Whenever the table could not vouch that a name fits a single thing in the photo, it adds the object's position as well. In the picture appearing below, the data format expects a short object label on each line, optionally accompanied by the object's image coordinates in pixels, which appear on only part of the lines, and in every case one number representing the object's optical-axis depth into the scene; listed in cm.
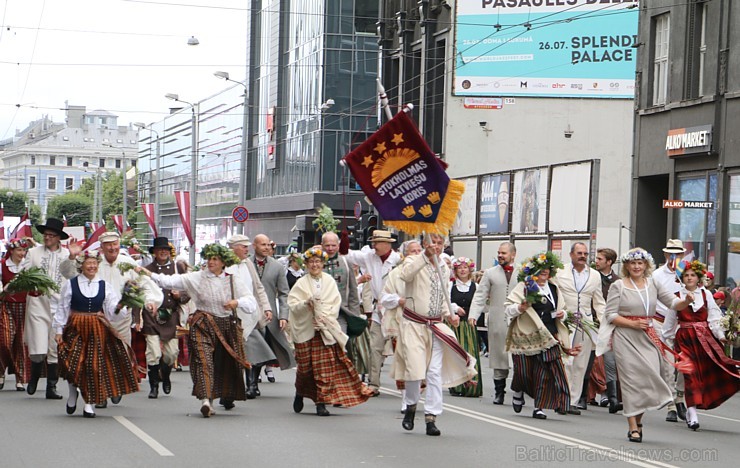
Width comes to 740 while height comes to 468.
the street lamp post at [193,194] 4975
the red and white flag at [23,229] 2015
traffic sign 4100
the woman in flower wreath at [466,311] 1631
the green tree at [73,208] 13388
